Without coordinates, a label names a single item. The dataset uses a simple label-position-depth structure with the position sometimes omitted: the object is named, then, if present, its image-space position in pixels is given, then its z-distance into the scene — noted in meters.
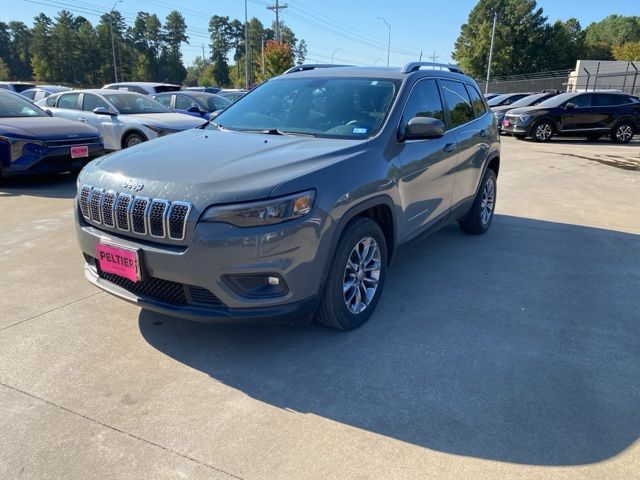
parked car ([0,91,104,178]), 7.76
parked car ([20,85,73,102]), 16.06
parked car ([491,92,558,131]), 19.39
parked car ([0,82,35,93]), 17.43
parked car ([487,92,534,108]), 23.30
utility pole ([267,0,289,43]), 55.56
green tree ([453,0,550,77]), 67.81
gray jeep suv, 2.85
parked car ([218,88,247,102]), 19.01
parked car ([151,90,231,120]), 13.44
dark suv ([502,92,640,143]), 17.20
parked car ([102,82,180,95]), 14.63
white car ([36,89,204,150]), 9.88
